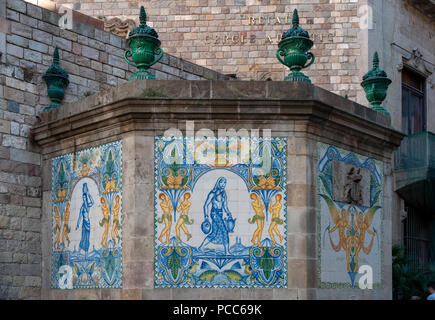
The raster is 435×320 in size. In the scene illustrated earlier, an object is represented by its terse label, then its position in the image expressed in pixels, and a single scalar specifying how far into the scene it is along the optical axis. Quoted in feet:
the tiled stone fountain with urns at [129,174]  61.46
